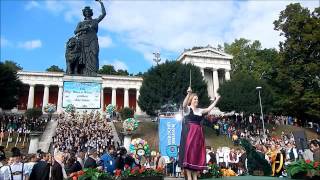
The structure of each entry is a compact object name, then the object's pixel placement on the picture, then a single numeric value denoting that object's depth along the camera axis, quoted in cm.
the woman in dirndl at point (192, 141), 404
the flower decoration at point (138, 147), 1247
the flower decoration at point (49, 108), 1792
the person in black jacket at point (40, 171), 571
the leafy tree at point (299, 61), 2560
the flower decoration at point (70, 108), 1282
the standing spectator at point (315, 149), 719
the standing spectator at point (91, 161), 671
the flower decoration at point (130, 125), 1610
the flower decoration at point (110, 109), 1882
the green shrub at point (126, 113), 3809
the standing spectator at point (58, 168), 574
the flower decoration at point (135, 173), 656
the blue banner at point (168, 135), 1278
